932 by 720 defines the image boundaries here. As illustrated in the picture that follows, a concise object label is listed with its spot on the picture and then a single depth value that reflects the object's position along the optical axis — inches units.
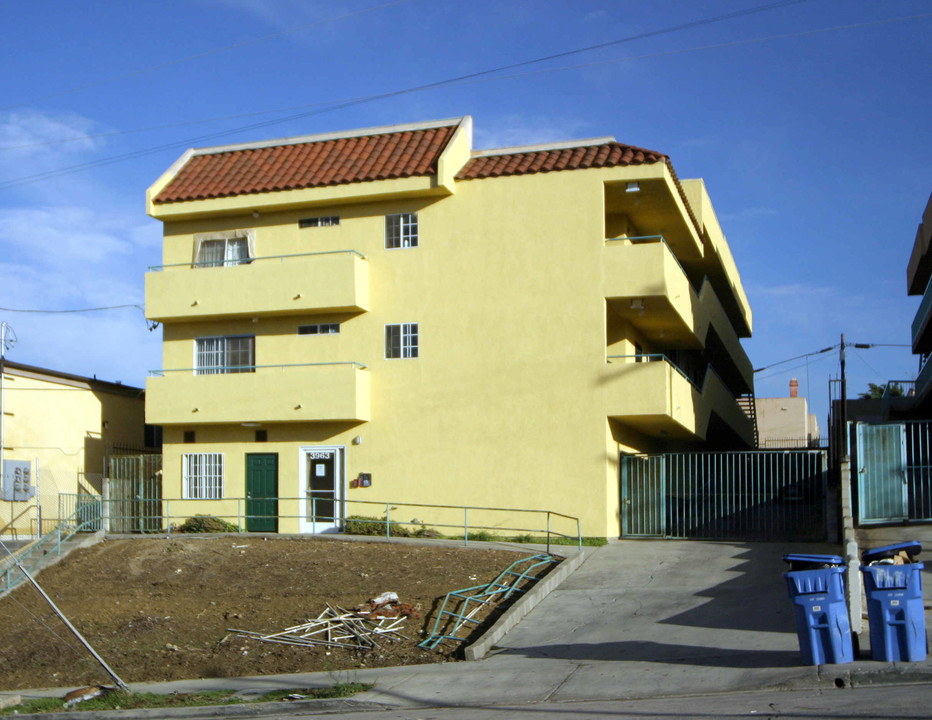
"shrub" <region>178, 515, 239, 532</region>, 1090.7
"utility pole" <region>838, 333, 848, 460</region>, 1054.0
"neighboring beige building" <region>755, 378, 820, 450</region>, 2522.1
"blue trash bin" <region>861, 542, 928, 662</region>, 489.1
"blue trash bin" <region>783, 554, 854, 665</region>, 500.4
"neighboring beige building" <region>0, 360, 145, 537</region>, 1196.5
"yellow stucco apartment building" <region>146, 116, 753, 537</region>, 1021.2
